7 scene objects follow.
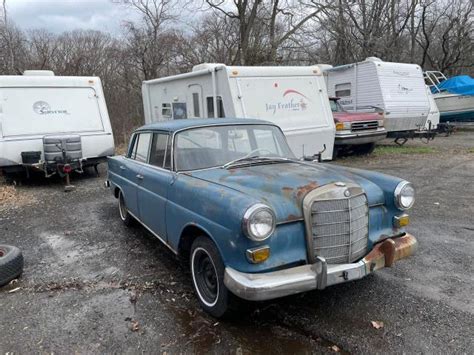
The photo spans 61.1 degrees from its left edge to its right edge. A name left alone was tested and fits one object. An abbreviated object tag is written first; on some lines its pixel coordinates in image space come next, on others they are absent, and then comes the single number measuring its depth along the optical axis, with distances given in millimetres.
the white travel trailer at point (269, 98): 8617
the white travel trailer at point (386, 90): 13430
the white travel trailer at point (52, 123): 8906
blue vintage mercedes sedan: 3002
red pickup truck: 11727
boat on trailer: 18766
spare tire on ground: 4184
